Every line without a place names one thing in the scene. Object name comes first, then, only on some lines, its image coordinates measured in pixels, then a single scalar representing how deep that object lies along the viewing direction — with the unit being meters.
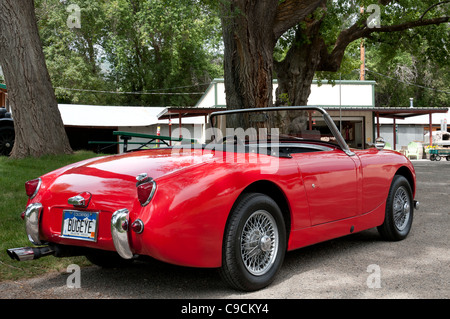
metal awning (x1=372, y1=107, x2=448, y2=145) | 28.84
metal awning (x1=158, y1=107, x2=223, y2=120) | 25.73
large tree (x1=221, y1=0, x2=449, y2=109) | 8.85
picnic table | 6.53
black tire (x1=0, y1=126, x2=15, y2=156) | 11.64
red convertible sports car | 3.15
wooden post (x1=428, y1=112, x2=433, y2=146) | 30.87
